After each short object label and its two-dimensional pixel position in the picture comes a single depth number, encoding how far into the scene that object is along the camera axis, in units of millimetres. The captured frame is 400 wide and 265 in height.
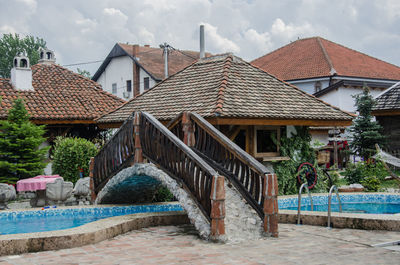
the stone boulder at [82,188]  15172
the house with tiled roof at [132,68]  40000
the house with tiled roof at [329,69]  30906
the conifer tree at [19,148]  16391
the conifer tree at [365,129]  22203
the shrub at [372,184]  15250
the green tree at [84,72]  62894
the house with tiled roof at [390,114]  22500
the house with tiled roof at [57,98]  19859
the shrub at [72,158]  16953
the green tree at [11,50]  53688
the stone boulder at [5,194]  14047
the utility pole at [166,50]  29278
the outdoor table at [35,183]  14656
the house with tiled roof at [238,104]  14211
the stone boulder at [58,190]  14195
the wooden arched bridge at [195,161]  9094
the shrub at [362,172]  17438
